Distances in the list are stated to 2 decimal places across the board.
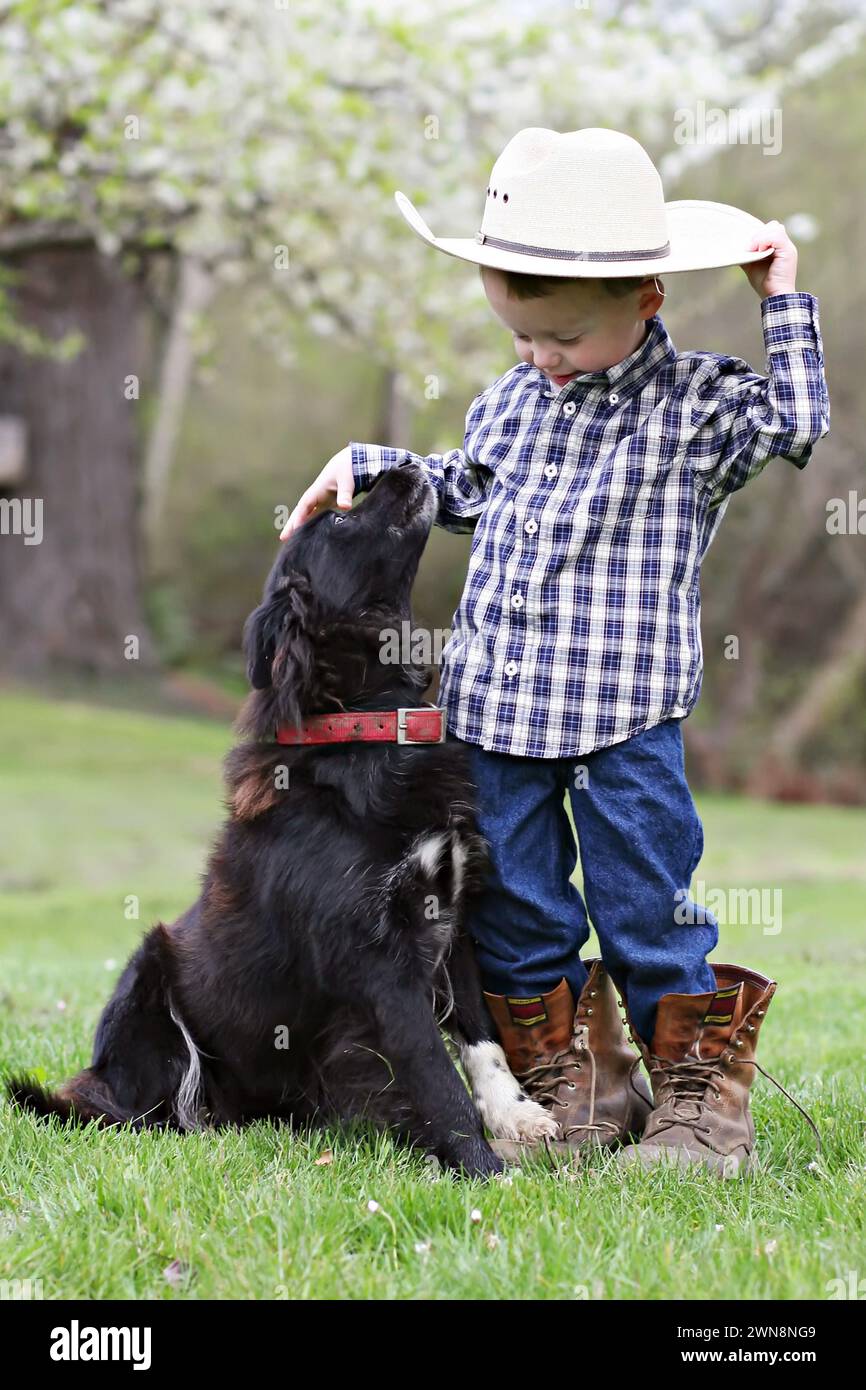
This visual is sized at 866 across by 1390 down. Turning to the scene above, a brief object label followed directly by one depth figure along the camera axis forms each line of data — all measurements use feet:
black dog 10.44
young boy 10.08
